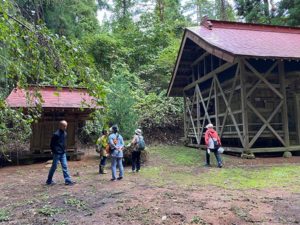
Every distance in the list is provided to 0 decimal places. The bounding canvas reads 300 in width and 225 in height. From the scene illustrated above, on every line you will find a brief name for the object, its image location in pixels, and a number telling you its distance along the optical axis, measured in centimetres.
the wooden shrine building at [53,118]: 934
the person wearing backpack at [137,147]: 696
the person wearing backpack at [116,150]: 623
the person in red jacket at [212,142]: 752
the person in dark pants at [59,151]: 581
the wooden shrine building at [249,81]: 847
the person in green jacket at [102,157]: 704
